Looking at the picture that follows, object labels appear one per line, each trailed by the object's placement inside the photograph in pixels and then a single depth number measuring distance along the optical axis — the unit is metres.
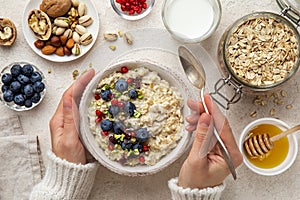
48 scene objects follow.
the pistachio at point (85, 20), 1.36
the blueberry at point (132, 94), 1.17
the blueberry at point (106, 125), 1.18
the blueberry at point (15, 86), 1.33
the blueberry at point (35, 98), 1.35
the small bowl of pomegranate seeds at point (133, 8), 1.36
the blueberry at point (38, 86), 1.34
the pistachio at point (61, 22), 1.36
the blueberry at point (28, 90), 1.33
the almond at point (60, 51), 1.36
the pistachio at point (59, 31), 1.36
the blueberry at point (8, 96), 1.34
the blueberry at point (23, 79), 1.33
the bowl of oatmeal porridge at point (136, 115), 1.18
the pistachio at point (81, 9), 1.36
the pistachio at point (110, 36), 1.30
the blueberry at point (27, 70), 1.33
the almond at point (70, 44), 1.36
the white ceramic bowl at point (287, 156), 1.32
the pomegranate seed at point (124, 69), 1.21
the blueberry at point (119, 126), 1.18
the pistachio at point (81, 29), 1.36
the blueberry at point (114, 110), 1.18
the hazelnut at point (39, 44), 1.36
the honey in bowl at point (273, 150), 1.35
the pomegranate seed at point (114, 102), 1.19
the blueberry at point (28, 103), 1.35
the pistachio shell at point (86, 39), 1.35
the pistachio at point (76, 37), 1.36
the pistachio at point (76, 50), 1.35
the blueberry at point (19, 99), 1.34
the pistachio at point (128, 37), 1.24
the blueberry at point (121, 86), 1.18
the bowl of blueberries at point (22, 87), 1.34
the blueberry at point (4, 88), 1.35
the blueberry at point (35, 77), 1.34
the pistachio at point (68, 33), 1.36
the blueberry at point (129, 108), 1.17
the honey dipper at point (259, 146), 1.32
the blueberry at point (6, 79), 1.34
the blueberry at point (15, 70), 1.33
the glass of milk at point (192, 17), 1.32
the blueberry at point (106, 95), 1.19
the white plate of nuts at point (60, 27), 1.35
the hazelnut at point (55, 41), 1.36
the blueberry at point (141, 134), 1.18
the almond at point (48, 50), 1.36
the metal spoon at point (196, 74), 1.21
